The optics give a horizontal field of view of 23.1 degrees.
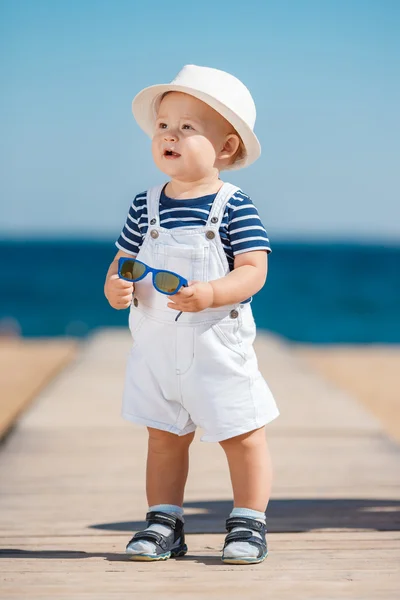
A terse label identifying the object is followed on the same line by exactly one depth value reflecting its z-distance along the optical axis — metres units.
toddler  2.86
